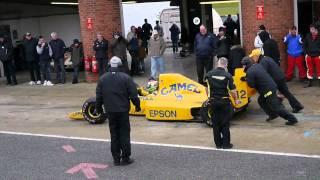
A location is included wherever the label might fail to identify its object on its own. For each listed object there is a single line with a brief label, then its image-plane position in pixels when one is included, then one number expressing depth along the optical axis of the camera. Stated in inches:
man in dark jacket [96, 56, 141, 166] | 343.9
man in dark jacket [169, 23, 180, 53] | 1064.2
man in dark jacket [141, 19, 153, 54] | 1036.5
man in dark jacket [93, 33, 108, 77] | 676.1
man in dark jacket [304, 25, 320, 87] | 549.6
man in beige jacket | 665.0
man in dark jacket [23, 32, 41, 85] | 730.8
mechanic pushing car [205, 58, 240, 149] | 365.4
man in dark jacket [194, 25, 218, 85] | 586.9
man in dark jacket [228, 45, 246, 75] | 561.3
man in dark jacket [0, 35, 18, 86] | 740.0
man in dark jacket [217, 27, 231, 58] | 616.3
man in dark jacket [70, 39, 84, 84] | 724.0
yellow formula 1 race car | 438.9
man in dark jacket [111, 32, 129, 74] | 676.7
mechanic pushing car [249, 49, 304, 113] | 438.6
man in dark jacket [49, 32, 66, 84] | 724.0
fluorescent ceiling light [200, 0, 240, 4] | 989.8
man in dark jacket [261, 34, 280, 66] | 542.0
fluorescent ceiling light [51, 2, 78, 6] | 968.4
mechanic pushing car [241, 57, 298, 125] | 416.5
